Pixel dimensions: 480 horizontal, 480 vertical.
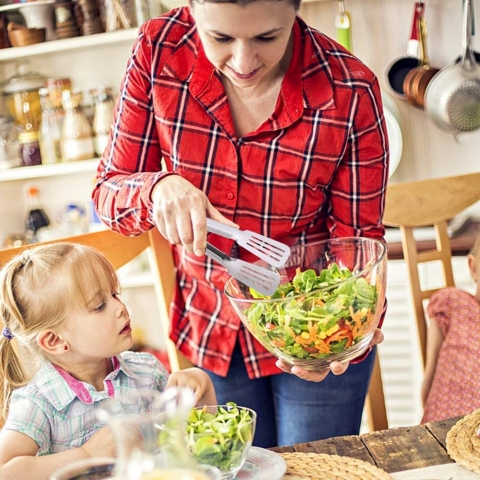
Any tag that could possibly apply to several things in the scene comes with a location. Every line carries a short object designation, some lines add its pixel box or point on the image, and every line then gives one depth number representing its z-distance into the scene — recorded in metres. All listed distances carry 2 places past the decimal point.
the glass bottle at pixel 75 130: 2.66
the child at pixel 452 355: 1.68
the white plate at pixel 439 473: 1.03
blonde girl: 1.26
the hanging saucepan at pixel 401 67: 2.52
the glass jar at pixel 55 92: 2.71
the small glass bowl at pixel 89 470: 0.77
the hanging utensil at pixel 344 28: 2.49
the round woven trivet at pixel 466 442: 1.04
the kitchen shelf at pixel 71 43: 2.58
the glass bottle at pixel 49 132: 2.71
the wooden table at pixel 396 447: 1.08
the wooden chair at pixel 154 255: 1.57
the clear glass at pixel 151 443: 0.73
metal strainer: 2.38
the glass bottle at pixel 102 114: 2.66
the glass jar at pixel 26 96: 2.75
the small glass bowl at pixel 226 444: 0.90
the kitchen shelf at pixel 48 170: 2.67
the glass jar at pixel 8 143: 2.77
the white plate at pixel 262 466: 1.02
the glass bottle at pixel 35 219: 2.94
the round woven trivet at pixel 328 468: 1.04
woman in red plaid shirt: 1.40
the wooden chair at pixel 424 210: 1.75
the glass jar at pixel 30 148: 2.77
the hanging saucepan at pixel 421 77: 2.48
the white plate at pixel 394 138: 2.54
